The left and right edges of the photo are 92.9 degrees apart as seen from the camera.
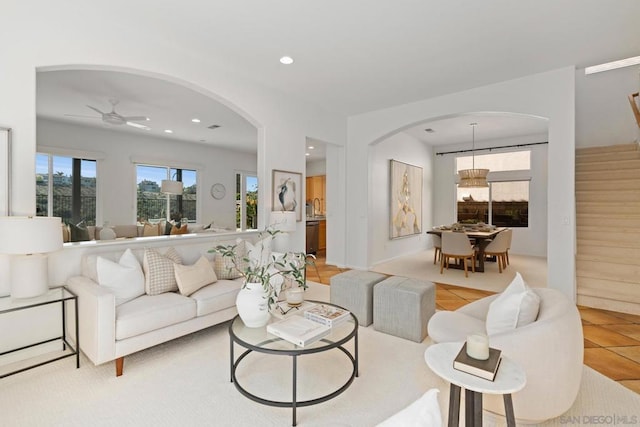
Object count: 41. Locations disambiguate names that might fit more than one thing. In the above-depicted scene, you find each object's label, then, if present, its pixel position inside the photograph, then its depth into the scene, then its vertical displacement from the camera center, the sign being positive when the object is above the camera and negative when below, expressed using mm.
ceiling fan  4559 +1394
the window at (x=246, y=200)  9336 +338
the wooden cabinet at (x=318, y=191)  9758 +649
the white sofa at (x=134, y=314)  2174 -841
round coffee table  1799 -837
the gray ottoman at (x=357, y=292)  3207 -879
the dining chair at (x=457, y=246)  5219 -602
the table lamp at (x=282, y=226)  4336 -218
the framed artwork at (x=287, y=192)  4590 +298
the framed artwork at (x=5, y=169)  2338 +309
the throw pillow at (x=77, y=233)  4133 -326
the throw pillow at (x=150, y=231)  5750 -396
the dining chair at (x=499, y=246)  5593 -626
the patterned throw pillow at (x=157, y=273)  2721 -577
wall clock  8641 +561
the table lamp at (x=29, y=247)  2086 -266
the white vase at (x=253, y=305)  2096 -649
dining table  5553 -502
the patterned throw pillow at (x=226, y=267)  3291 -609
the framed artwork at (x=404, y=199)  6824 +297
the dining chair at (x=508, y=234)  5705 -416
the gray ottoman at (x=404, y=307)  2842 -927
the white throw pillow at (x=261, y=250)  3422 -456
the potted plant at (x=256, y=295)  2098 -589
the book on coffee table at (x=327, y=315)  2103 -748
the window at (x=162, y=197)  7340 +348
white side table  1175 -671
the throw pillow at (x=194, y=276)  2785 -623
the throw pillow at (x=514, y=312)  1801 -601
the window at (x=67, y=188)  5910 +438
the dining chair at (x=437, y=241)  5941 -579
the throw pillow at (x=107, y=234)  4773 -379
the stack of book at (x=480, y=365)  1219 -635
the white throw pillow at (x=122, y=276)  2504 -562
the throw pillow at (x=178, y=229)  5539 -355
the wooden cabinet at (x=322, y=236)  8070 -678
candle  1302 -583
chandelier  6387 +738
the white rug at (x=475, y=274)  4855 -1117
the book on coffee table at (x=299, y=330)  1893 -780
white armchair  1553 -770
